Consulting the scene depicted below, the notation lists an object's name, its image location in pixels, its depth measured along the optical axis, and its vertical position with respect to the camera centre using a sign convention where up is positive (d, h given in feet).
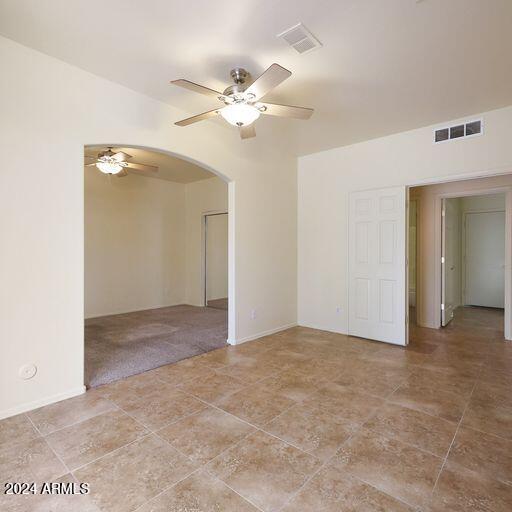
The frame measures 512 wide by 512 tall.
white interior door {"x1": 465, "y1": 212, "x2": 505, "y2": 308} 21.71 -0.56
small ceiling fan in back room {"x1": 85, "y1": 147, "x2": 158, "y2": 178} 14.10 +4.31
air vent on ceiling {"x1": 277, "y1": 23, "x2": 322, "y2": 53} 7.19 +5.20
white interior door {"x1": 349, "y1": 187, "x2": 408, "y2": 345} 13.92 -0.66
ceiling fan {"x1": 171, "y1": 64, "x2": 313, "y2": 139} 7.54 +4.07
